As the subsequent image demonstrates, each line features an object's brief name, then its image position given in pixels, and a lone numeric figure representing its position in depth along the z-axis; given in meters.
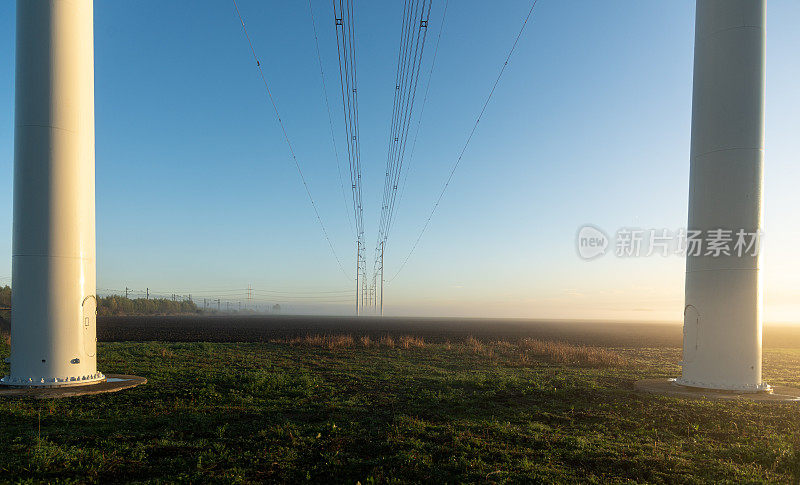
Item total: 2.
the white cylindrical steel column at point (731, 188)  14.91
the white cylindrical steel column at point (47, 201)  13.55
